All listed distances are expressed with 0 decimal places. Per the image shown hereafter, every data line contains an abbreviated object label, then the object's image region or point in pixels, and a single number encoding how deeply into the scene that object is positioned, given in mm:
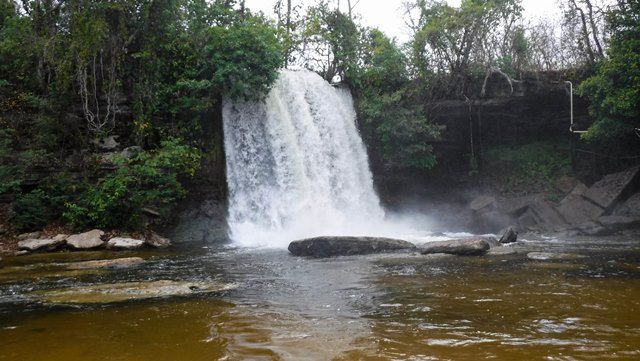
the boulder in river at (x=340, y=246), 11867
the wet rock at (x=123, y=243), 14031
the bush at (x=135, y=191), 15141
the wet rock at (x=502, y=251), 11078
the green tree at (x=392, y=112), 21188
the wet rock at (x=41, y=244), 13617
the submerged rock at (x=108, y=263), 10438
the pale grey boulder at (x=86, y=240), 13855
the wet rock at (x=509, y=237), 14383
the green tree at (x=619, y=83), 16328
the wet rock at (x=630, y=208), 17375
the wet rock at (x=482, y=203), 20141
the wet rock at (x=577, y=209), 17969
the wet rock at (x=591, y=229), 16250
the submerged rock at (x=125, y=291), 6886
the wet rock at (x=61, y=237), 14007
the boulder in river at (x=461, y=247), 11078
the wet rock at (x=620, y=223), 16266
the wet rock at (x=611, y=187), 18125
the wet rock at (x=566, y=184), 20969
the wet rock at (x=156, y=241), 14831
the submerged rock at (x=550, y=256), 10320
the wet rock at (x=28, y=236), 14531
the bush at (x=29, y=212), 14930
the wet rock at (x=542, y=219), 18141
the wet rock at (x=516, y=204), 19469
